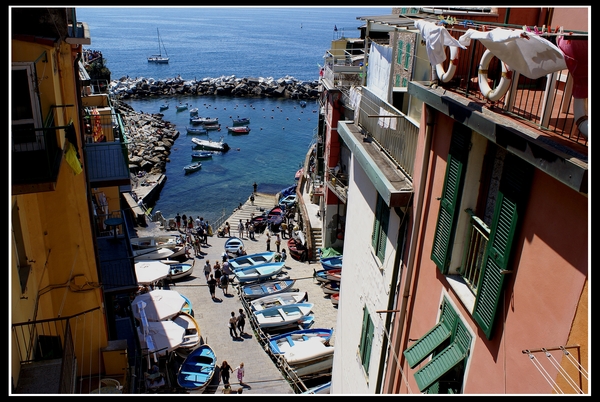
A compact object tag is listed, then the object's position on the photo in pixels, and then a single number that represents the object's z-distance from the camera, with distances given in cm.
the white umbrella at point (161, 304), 2152
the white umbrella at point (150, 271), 2497
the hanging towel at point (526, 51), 472
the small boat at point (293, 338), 2173
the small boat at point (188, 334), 2122
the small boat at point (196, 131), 7619
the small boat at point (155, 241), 3238
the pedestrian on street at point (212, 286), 2655
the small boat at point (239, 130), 7881
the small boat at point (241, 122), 8169
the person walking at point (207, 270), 2858
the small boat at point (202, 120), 7831
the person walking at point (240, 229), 3656
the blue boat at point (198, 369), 1938
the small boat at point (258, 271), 2842
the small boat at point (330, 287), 2767
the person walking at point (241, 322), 2319
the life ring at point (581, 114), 464
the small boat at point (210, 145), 6919
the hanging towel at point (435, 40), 648
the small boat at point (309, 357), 2083
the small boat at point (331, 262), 2897
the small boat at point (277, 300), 2559
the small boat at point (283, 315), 2397
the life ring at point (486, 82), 578
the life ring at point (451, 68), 712
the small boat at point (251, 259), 2977
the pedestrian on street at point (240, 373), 1970
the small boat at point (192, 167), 6080
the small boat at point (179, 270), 2859
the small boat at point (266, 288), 2684
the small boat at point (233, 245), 3275
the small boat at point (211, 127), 7794
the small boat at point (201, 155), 6569
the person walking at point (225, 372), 1973
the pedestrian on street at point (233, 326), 2309
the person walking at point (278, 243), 3347
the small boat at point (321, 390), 1797
